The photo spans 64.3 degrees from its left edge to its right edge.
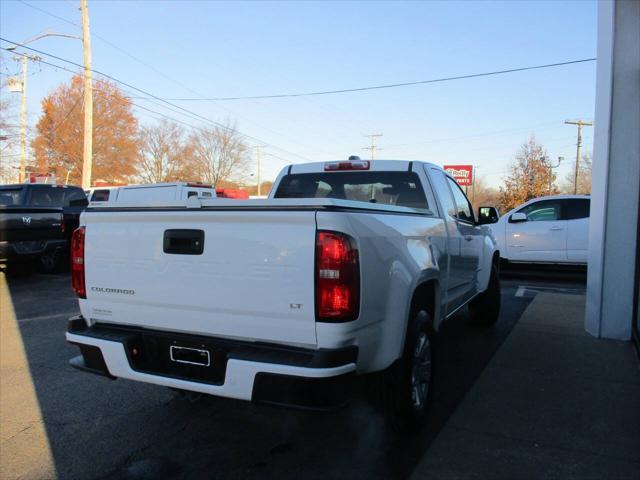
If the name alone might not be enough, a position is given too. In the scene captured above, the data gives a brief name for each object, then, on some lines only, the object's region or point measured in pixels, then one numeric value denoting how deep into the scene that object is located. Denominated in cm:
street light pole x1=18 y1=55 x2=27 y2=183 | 2855
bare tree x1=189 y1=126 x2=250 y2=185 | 4753
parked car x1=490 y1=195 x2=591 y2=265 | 1027
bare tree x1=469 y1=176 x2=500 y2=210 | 6809
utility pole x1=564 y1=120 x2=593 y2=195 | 4815
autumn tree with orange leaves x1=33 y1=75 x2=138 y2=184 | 4244
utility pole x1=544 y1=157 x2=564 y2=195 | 3177
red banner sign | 3919
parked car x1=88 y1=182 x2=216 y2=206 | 1214
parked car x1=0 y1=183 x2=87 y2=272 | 978
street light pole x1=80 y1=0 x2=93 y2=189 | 1931
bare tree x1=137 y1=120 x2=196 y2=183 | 4697
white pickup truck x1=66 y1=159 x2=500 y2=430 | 253
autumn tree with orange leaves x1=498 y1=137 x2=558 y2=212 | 3128
